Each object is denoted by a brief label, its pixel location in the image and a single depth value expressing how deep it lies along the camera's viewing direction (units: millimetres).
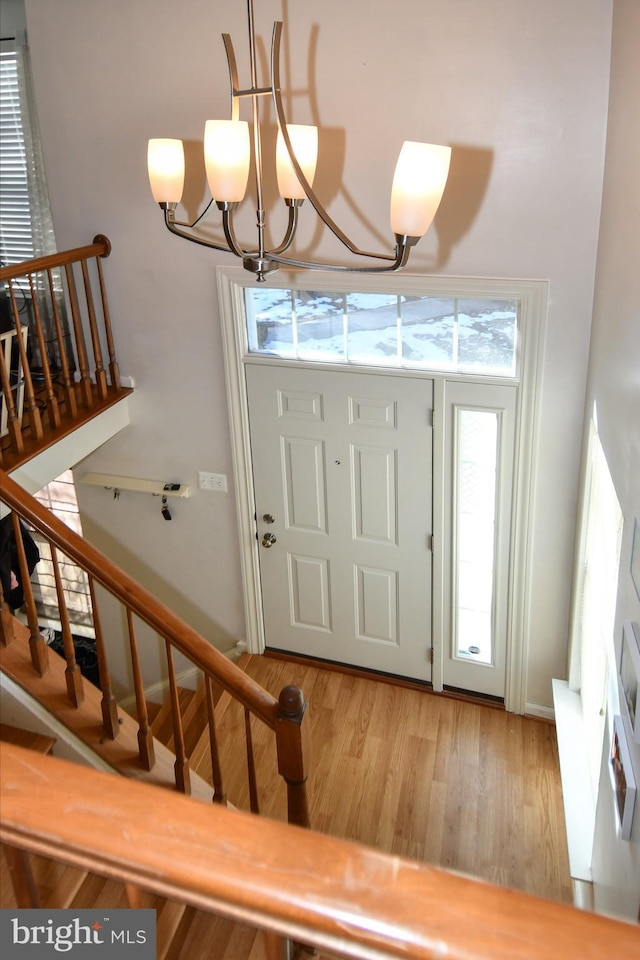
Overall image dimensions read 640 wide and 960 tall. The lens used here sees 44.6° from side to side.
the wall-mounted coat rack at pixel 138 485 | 4504
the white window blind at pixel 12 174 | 4602
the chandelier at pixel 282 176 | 1980
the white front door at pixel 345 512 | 4008
